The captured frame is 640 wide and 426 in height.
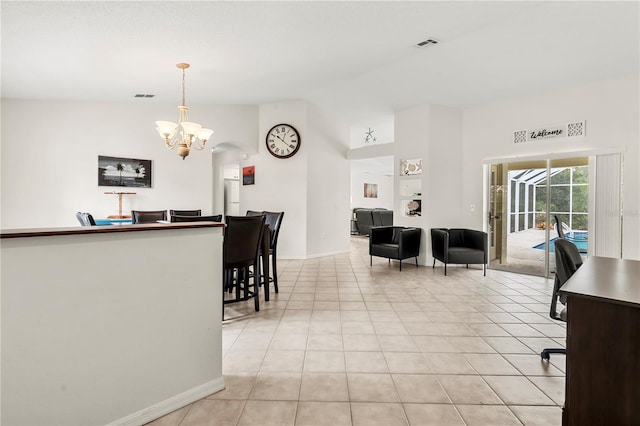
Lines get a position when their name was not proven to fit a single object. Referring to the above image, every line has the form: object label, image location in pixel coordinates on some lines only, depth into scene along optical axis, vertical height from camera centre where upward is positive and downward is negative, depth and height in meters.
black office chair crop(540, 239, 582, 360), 2.15 -0.40
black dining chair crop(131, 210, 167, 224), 4.24 -0.15
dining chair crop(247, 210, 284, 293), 4.14 -0.41
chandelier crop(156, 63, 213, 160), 4.35 +0.99
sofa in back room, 10.74 -0.43
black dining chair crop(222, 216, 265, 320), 3.19 -0.40
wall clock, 6.59 +1.29
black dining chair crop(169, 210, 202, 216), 5.31 -0.13
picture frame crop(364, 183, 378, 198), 13.11 +0.63
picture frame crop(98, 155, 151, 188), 5.87 +0.59
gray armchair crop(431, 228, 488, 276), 5.34 -0.67
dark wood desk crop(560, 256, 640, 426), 1.30 -0.61
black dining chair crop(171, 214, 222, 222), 3.11 -0.12
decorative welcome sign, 4.86 +1.14
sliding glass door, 4.97 -0.07
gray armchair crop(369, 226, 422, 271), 5.61 -0.64
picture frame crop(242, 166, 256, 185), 6.92 +0.63
